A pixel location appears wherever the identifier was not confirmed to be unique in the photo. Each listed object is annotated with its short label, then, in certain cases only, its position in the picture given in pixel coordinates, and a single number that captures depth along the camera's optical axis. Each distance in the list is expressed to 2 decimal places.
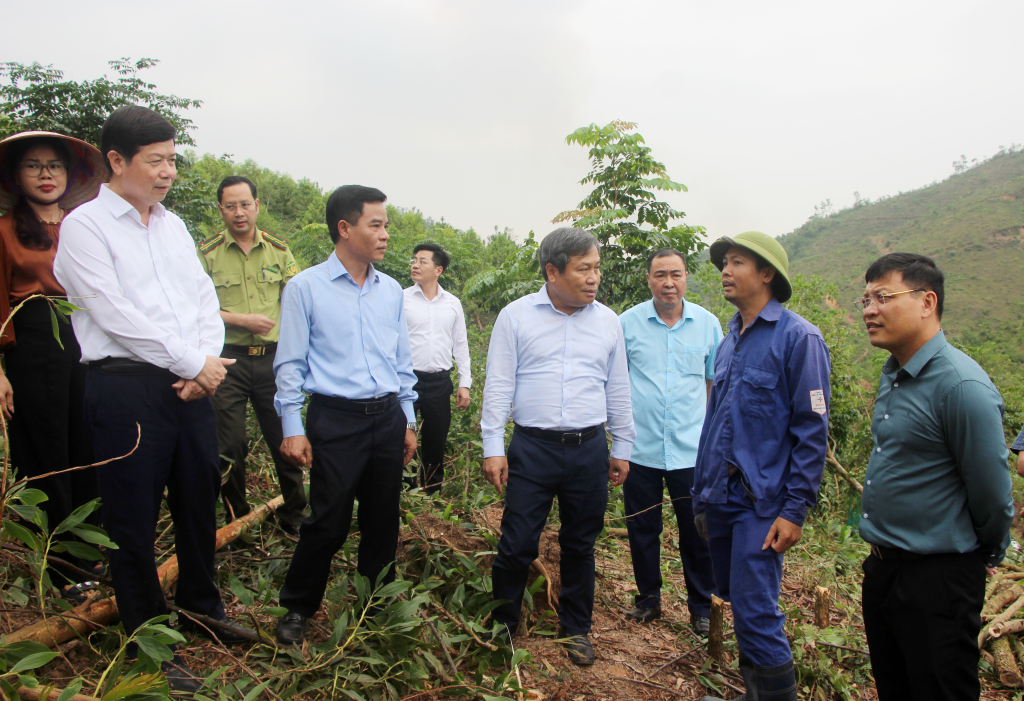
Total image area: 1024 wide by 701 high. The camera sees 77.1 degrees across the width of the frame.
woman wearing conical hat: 2.80
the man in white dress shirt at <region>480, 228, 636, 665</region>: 2.99
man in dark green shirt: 2.08
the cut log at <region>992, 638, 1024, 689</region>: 3.24
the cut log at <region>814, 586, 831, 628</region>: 3.56
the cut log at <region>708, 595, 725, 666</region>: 3.09
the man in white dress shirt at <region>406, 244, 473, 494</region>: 5.41
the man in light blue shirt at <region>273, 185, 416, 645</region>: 2.81
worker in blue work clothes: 2.41
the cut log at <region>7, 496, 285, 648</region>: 2.40
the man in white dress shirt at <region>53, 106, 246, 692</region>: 2.32
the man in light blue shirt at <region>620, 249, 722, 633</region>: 3.61
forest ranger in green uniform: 3.84
